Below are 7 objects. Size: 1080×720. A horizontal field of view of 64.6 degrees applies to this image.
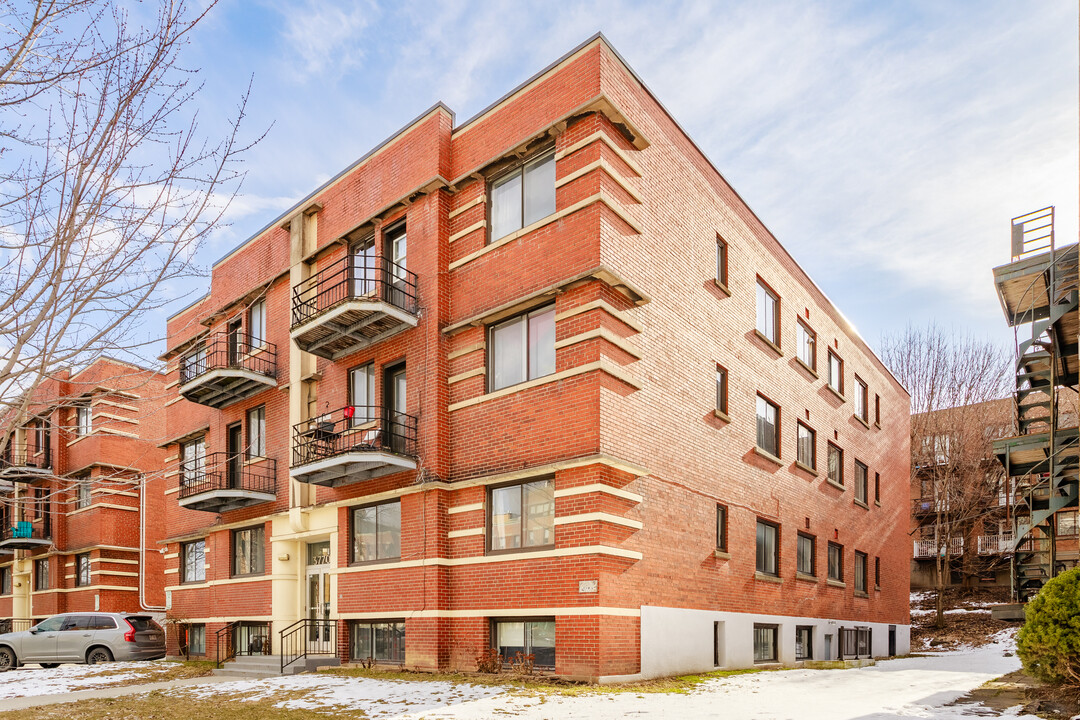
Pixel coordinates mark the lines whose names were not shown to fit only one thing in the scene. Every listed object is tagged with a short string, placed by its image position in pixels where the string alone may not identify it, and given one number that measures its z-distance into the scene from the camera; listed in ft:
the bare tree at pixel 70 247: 22.00
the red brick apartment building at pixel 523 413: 51.08
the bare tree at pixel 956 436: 134.72
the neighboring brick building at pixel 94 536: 112.16
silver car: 76.02
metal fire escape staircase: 72.38
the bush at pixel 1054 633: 36.29
